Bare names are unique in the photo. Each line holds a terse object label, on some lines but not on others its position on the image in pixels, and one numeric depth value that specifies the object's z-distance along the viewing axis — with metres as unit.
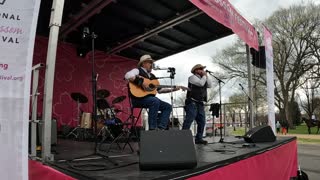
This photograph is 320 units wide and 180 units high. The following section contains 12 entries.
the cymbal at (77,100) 5.52
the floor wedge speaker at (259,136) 4.25
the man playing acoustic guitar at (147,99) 3.16
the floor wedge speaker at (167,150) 2.04
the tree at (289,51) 19.25
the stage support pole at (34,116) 2.42
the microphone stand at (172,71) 3.29
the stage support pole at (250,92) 5.27
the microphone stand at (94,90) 2.60
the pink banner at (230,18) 3.56
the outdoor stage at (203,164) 1.96
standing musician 3.91
